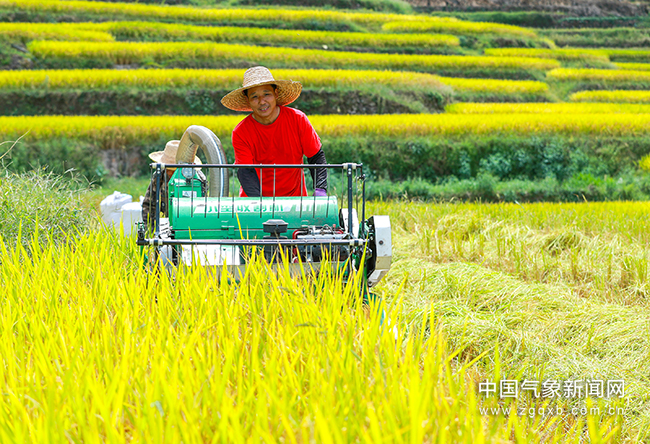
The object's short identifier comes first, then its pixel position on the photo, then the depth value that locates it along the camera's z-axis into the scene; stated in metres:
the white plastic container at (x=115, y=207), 10.48
